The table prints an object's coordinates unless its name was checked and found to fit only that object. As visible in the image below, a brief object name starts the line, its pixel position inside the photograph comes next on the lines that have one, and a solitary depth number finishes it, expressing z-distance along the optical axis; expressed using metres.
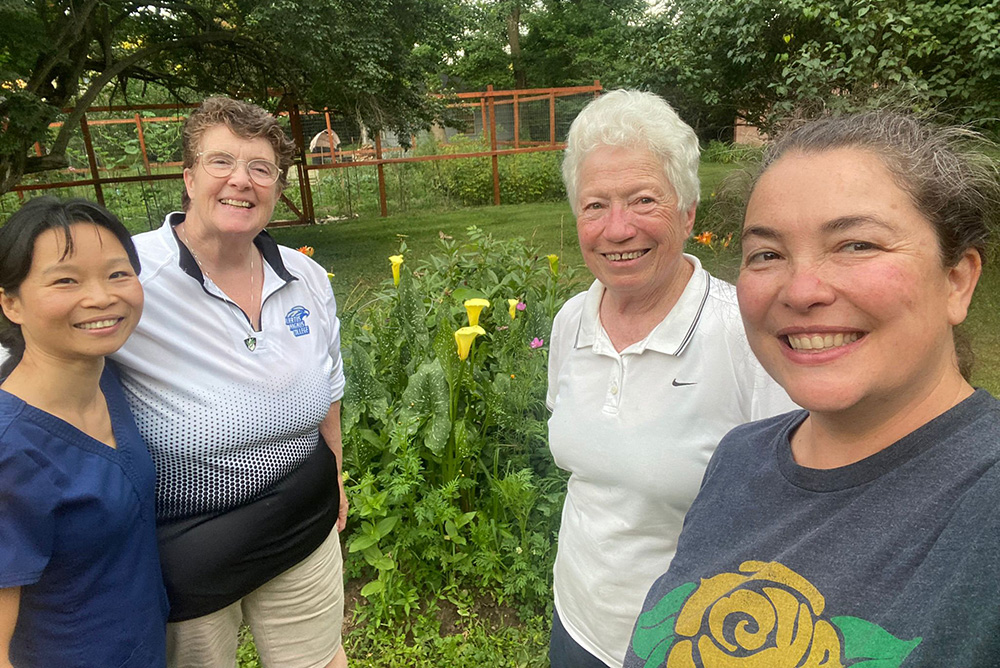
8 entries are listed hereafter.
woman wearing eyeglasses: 1.42
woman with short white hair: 1.23
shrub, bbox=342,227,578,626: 2.29
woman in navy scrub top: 1.06
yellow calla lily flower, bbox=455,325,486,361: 2.20
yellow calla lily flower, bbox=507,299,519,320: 2.79
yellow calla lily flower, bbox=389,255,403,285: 2.98
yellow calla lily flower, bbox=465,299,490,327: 2.41
